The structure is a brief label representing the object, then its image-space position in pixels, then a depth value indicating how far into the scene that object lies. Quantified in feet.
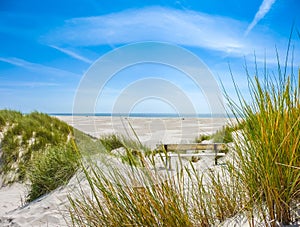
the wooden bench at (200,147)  22.47
